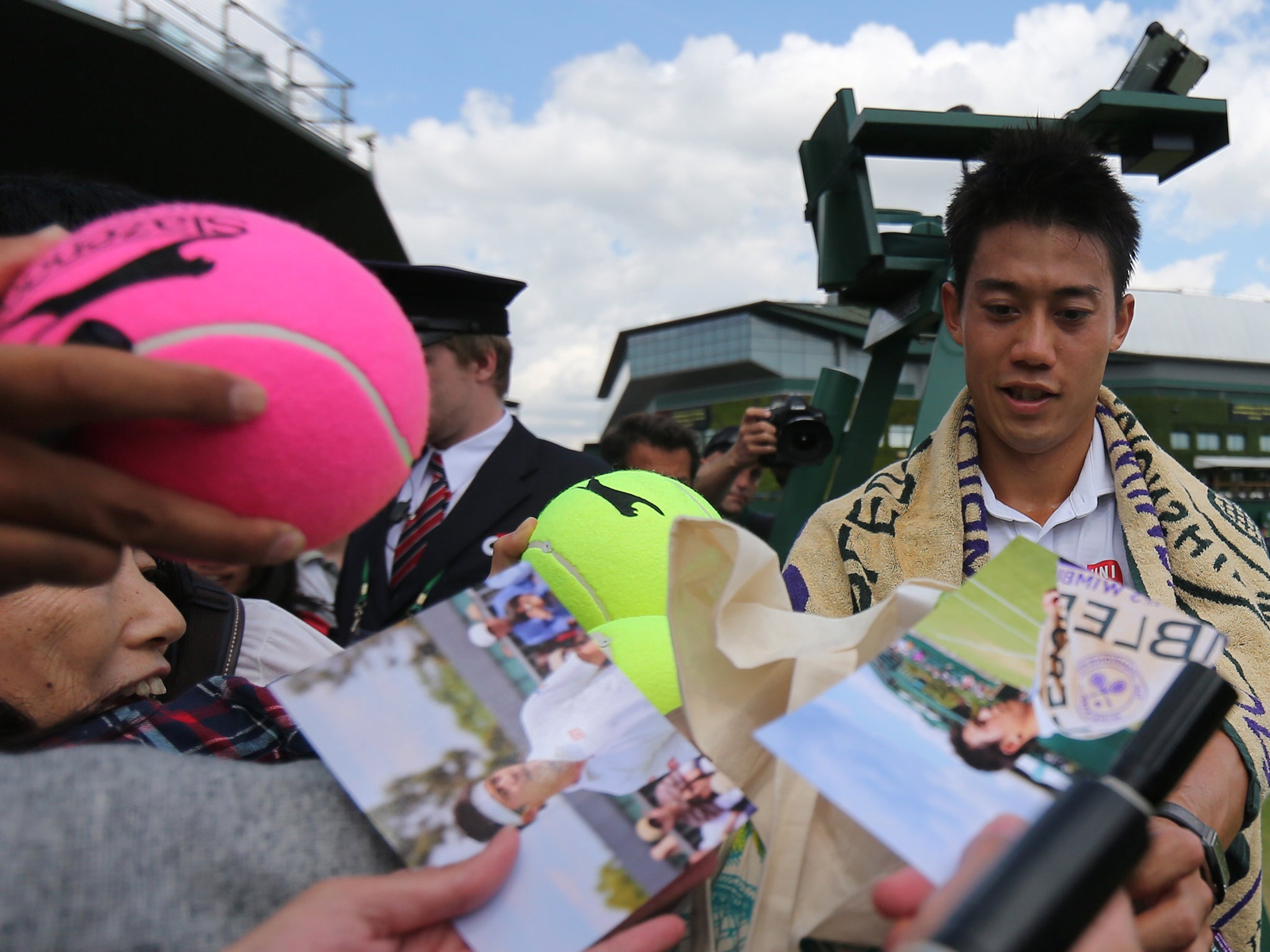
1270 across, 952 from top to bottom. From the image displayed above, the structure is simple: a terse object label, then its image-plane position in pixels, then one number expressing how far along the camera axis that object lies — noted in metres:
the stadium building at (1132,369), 24.61
